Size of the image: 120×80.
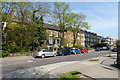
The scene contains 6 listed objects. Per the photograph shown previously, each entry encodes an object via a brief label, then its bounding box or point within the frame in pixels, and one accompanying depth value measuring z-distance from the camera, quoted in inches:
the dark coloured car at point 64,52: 725.4
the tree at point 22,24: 629.3
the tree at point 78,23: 1050.3
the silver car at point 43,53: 573.3
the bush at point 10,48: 597.5
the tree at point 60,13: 939.0
